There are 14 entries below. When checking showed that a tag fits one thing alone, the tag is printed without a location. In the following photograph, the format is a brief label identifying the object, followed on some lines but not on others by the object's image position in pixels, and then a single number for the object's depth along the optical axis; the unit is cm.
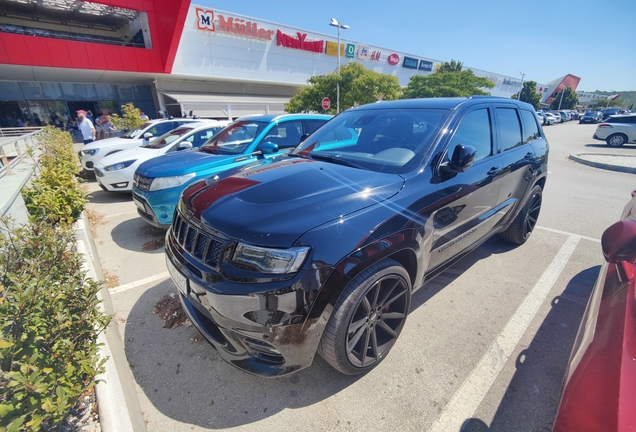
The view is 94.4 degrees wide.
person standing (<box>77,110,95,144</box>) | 1003
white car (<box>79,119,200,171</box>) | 798
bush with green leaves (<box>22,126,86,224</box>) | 378
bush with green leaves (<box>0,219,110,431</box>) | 120
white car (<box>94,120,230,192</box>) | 639
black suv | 170
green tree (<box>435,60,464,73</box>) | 3969
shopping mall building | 1905
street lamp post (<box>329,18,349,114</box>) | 1852
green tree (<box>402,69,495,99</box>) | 2584
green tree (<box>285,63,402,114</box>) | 1845
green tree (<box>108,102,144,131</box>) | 1412
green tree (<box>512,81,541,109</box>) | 5622
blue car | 411
